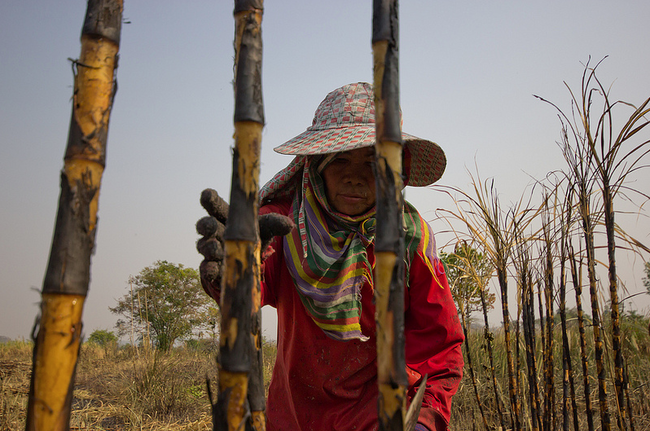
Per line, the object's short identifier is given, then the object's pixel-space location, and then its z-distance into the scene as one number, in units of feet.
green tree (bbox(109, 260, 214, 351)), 45.27
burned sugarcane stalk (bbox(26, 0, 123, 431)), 3.18
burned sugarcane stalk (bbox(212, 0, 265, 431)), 3.43
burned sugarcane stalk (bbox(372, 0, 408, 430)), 3.33
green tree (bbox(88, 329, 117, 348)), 75.61
